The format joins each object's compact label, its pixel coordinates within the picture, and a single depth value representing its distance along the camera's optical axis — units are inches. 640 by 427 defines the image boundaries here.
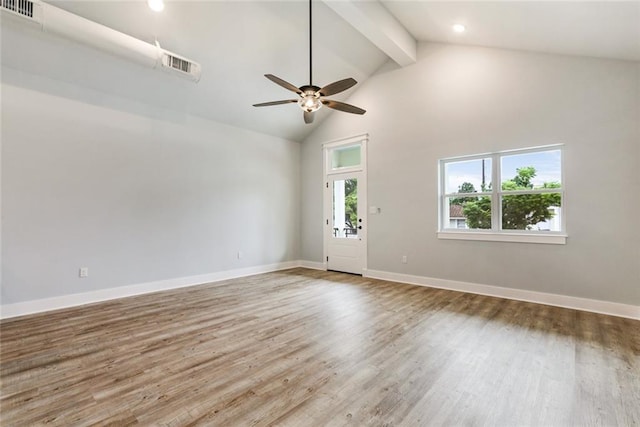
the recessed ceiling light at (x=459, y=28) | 163.4
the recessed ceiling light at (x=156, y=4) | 123.0
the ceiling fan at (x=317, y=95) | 125.7
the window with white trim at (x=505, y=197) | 161.3
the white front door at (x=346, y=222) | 237.3
